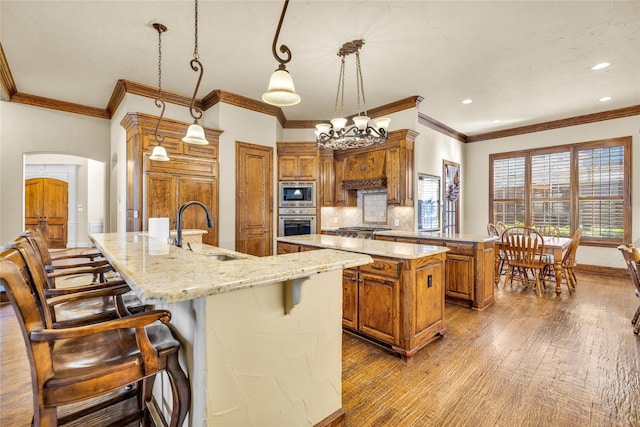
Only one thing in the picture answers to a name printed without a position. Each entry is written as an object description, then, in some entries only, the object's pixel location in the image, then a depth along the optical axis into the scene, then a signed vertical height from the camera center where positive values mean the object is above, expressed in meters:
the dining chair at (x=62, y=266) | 2.03 -0.39
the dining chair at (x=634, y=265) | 2.72 -0.49
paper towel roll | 2.72 -0.14
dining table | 4.21 -0.54
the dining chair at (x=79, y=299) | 1.42 -0.47
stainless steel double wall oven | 5.55 +0.10
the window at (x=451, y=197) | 6.33 +0.36
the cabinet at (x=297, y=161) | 5.62 +1.01
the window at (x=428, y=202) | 5.45 +0.22
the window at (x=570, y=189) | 5.52 +0.52
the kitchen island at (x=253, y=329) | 1.16 -0.54
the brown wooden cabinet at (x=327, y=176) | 5.89 +0.74
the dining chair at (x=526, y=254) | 4.24 -0.60
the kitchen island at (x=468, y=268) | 3.58 -0.67
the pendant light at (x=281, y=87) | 1.96 +0.84
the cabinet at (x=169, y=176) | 4.06 +0.54
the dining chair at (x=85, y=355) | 0.98 -0.56
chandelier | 3.36 +0.96
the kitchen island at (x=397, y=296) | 2.48 -0.74
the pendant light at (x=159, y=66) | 3.04 +1.91
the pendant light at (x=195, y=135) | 2.91 +0.77
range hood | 5.40 +0.80
